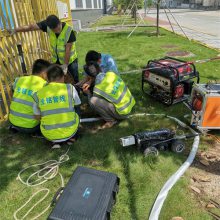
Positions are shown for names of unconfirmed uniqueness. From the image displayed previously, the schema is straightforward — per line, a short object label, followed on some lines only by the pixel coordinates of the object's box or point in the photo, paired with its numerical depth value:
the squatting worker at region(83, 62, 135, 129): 4.09
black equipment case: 2.37
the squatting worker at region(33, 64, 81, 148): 3.61
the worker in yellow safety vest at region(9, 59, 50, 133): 3.95
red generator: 4.71
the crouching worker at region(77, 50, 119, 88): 4.89
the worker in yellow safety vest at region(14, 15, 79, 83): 4.75
